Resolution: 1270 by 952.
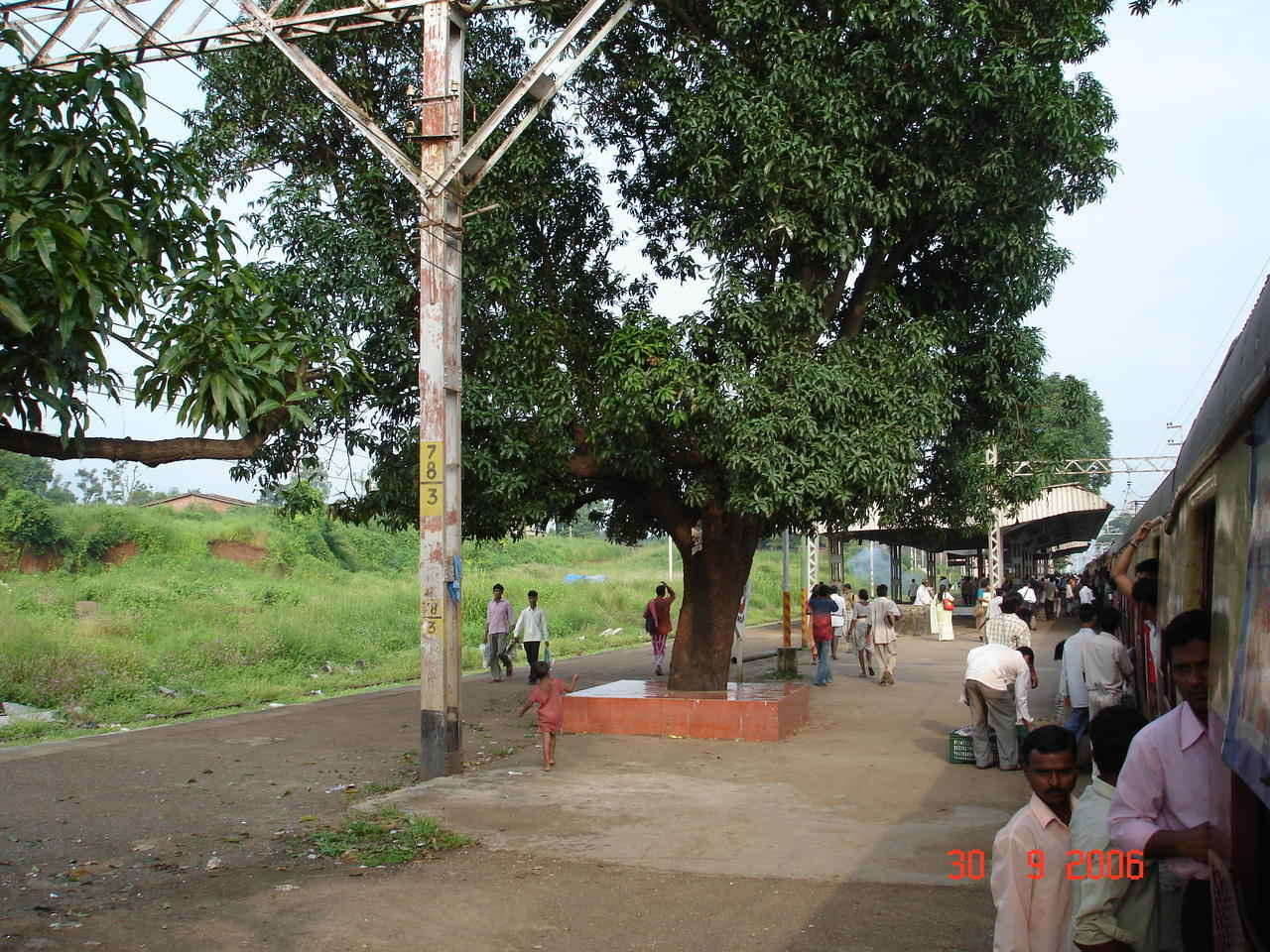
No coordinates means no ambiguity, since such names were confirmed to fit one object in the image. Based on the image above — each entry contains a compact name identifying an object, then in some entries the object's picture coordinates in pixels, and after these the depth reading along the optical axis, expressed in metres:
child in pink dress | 10.85
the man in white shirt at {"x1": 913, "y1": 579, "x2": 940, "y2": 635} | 31.59
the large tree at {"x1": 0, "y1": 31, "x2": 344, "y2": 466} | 5.15
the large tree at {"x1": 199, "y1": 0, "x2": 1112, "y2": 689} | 11.95
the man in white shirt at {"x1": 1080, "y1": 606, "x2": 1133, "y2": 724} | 9.74
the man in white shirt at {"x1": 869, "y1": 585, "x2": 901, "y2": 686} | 18.61
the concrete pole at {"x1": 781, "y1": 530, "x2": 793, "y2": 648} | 22.72
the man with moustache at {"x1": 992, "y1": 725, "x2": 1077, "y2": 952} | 3.53
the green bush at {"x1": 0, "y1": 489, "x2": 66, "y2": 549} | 32.97
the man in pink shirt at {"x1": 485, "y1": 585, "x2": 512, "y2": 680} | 19.69
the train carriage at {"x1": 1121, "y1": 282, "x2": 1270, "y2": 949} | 2.99
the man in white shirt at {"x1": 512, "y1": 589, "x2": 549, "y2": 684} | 18.98
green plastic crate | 11.33
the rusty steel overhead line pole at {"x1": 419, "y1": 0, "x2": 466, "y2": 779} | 10.48
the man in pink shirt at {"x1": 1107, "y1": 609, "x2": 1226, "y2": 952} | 3.39
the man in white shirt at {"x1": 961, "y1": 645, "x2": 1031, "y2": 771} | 10.89
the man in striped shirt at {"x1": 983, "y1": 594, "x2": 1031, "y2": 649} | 12.22
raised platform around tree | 12.73
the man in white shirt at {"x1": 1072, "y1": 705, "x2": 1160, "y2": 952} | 3.41
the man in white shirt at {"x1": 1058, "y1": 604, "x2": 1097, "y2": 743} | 9.90
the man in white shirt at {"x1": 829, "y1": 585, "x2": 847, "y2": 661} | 21.50
